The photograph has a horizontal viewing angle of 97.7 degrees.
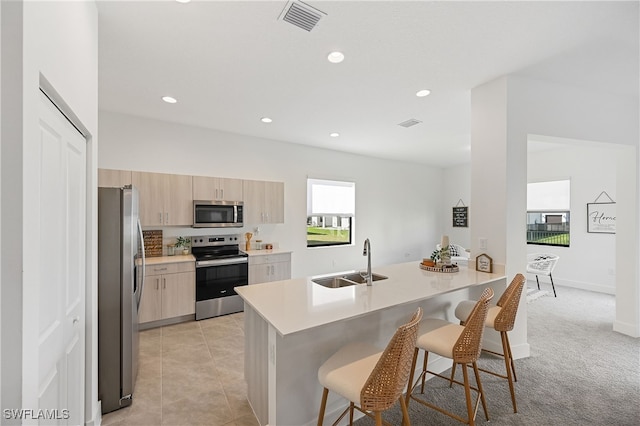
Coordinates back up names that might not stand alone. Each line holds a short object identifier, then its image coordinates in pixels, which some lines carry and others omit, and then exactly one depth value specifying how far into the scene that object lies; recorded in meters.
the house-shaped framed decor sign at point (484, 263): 2.96
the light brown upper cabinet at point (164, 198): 3.83
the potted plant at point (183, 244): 4.33
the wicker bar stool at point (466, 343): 1.82
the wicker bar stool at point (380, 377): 1.38
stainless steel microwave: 4.18
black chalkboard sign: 7.76
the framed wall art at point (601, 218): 5.08
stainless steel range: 4.00
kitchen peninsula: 1.74
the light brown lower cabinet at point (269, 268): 4.47
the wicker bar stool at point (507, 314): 2.23
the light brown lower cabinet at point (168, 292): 3.65
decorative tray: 2.93
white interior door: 1.19
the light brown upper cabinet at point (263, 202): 4.70
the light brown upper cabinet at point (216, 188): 4.23
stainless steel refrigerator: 2.10
